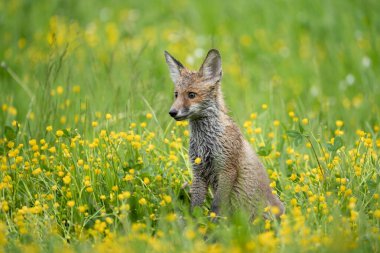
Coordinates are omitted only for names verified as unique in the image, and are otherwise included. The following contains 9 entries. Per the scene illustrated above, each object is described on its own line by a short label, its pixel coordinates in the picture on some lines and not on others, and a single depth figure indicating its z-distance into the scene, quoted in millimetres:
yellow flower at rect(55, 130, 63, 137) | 11539
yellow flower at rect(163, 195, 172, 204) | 9970
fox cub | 11227
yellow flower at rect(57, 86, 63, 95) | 15527
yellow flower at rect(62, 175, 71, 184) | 10444
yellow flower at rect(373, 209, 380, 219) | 9367
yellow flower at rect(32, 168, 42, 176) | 10727
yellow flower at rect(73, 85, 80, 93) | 16537
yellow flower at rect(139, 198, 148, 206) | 10252
